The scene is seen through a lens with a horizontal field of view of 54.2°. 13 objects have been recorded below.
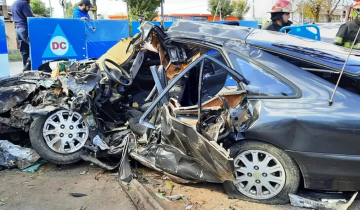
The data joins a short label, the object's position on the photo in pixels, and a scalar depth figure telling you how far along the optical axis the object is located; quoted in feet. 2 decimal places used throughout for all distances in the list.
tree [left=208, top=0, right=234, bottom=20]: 154.98
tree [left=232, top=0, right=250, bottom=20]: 171.63
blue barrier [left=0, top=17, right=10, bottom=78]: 26.18
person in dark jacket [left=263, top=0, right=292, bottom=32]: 19.67
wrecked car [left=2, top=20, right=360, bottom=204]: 9.65
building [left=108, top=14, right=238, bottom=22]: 135.87
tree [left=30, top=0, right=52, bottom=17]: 113.52
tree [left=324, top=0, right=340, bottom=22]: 85.61
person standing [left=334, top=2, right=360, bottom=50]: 16.80
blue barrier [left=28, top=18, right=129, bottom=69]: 28.73
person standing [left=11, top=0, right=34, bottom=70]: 27.32
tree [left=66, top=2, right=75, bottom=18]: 142.57
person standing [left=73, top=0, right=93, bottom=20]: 30.55
